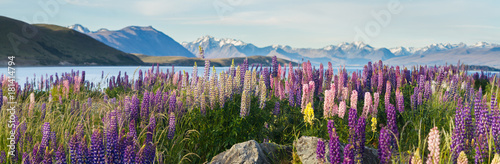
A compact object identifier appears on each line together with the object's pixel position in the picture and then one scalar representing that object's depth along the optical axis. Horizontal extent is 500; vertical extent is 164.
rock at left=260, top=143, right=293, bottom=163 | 5.48
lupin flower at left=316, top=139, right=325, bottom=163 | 3.51
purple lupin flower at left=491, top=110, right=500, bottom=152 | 4.14
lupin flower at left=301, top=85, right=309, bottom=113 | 7.12
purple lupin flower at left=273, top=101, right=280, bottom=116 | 7.22
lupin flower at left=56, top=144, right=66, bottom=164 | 3.46
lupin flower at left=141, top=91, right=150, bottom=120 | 6.68
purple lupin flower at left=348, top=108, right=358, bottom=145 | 3.96
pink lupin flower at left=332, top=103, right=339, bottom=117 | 6.50
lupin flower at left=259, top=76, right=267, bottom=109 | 6.61
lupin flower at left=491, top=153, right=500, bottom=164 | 2.80
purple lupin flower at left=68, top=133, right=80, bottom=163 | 3.72
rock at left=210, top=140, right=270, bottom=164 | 4.91
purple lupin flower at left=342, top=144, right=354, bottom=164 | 3.34
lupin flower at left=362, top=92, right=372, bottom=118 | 6.59
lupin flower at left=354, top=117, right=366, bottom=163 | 3.95
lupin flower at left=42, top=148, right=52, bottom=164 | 3.48
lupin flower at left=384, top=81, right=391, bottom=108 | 7.29
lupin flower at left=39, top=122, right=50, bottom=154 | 4.23
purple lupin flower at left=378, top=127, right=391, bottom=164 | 3.78
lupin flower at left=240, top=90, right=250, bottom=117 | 6.08
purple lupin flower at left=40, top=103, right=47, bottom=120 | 7.24
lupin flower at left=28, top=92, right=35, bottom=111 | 7.18
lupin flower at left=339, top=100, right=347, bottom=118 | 6.23
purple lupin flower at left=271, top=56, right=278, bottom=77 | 11.30
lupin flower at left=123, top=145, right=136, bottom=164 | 3.57
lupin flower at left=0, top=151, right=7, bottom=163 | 4.46
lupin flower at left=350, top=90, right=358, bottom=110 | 6.26
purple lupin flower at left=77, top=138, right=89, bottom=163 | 3.72
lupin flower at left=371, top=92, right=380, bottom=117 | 6.79
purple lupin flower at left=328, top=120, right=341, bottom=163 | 3.44
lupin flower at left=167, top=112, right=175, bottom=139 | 5.79
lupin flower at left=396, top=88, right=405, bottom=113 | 7.22
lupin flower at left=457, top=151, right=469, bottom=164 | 2.92
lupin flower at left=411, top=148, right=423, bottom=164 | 3.00
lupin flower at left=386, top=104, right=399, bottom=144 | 4.45
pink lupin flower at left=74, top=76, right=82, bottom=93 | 12.59
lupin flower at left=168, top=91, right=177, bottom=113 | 6.75
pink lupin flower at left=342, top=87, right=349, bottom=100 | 8.22
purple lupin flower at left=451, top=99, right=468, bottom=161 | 3.95
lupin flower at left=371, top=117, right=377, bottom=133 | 5.12
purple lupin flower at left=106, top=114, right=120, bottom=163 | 3.85
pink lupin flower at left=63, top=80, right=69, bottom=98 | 11.75
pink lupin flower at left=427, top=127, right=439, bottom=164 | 3.13
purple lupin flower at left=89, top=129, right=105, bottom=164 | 3.61
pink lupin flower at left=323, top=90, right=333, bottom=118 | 6.44
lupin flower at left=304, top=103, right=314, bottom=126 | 5.73
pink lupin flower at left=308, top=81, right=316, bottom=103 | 7.35
